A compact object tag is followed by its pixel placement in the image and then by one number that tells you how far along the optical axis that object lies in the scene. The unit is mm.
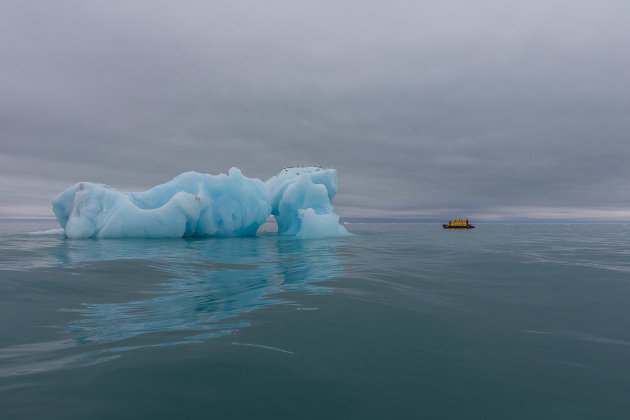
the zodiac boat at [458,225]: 59812
